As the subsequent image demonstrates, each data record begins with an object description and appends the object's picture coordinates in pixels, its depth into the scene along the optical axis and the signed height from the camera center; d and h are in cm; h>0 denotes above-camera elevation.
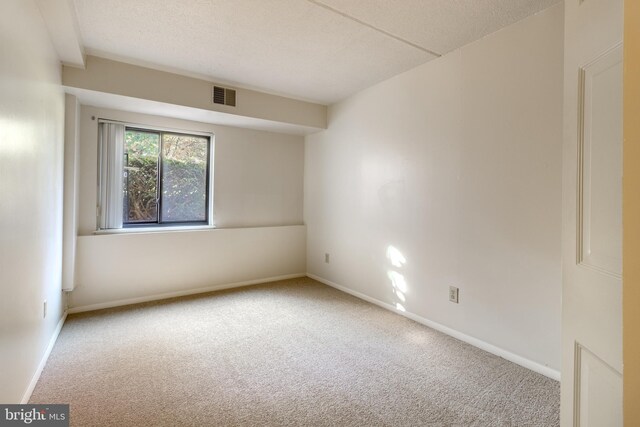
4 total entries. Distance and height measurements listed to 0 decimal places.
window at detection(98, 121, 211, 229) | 344 +42
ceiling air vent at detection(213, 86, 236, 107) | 349 +131
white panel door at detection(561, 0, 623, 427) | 78 +0
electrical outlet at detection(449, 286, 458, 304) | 274 -69
